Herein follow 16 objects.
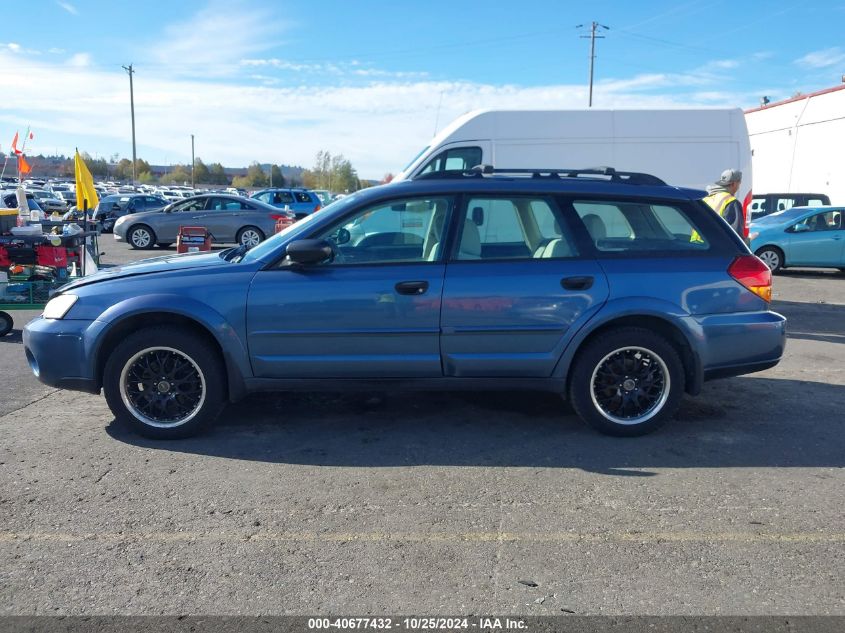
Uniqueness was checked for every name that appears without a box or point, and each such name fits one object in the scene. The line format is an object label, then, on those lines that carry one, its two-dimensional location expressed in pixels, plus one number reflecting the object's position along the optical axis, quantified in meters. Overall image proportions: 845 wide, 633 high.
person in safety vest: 7.64
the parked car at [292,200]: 25.52
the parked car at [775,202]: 20.61
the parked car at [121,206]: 27.20
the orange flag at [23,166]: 14.26
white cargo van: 10.33
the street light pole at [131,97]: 67.06
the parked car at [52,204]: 29.95
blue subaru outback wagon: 4.60
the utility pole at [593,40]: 51.38
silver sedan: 19.50
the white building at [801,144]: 25.53
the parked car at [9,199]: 14.39
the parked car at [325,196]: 31.66
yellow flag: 9.20
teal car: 14.59
